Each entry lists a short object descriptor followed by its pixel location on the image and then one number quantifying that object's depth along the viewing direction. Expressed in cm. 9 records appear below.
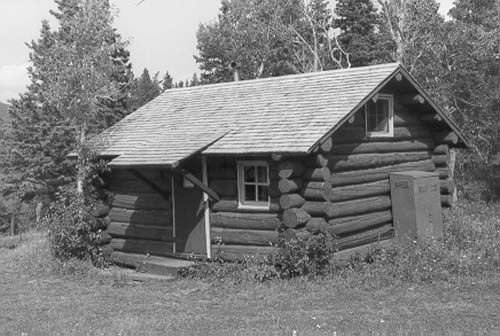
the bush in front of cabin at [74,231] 1456
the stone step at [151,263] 1298
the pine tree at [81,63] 1540
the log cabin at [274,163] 1208
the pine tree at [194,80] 5892
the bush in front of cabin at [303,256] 1151
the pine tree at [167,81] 6291
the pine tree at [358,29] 4109
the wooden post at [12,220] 4869
